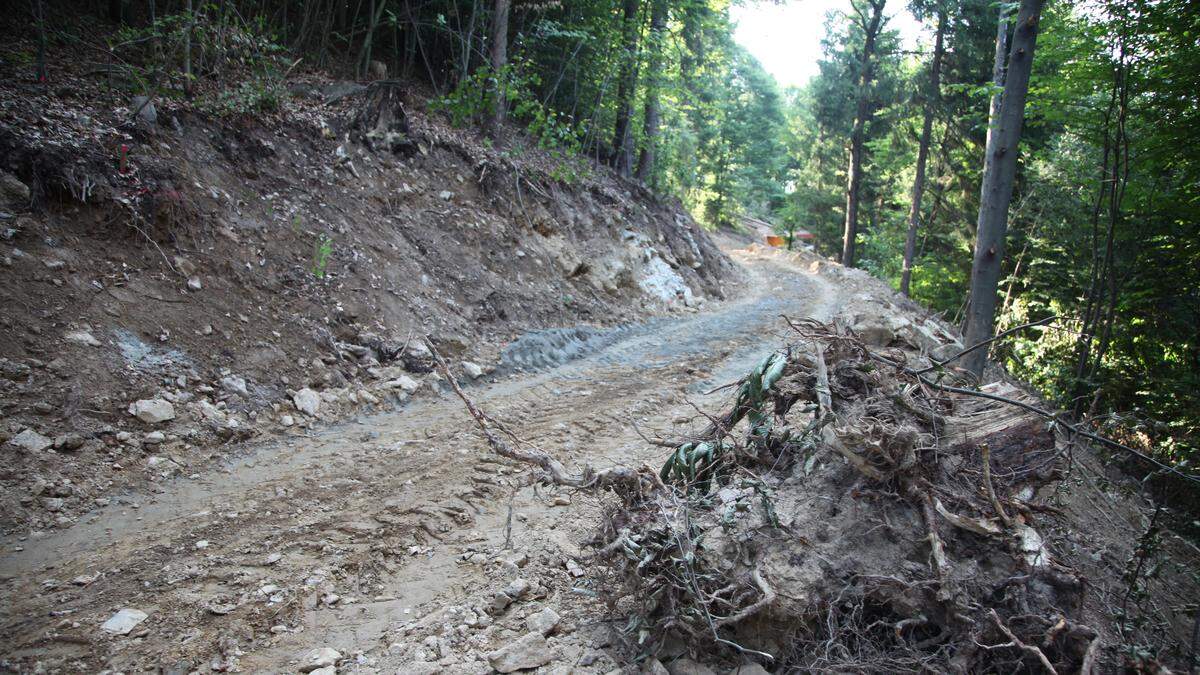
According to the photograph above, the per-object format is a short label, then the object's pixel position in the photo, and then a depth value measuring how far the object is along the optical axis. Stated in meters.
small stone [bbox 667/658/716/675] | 2.35
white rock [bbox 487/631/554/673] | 2.51
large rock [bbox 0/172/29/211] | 4.75
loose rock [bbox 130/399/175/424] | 4.41
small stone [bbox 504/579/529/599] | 3.01
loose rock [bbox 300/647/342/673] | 2.55
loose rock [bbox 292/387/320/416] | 5.23
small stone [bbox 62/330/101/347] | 4.48
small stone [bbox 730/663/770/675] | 2.28
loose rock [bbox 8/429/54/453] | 3.82
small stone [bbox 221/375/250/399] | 5.00
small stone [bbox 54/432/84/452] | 3.96
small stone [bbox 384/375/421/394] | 5.95
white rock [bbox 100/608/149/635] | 2.69
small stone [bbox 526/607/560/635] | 2.75
